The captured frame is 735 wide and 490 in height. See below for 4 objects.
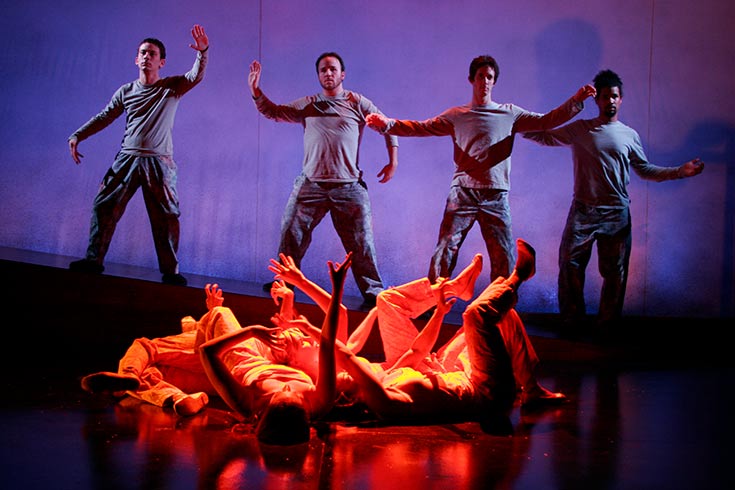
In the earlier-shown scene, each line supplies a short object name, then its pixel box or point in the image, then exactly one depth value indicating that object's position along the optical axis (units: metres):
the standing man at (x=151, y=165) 5.34
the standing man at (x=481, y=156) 5.43
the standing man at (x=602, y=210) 5.61
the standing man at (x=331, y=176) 5.54
